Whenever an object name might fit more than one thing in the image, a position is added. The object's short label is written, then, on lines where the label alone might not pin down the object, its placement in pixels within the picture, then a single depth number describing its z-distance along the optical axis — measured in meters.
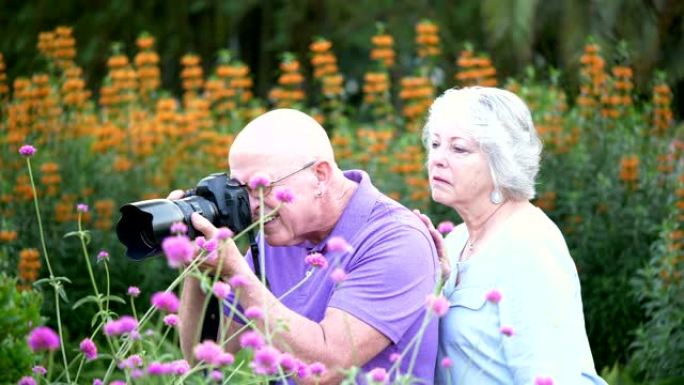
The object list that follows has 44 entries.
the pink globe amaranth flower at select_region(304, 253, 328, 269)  4.56
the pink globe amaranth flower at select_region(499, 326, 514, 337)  4.27
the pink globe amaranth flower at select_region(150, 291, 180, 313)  3.77
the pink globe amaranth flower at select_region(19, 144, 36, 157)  4.89
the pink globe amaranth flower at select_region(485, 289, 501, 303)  4.23
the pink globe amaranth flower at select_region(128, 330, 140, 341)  4.02
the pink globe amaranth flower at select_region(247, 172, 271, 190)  4.22
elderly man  4.93
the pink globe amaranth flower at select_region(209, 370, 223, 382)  3.89
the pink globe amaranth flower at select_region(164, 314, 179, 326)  4.62
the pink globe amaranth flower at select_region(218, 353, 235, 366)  3.71
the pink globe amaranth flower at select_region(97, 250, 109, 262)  4.84
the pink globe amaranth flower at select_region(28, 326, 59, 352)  3.31
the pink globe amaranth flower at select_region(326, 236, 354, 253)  4.02
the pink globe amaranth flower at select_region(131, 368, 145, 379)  3.55
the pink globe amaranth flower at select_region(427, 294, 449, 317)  3.91
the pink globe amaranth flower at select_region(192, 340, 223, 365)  3.70
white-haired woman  5.36
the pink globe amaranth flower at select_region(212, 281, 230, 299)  3.88
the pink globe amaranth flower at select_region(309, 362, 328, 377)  4.04
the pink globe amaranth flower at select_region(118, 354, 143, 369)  3.80
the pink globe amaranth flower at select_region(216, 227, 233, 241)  4.11
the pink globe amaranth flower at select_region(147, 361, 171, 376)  3.59
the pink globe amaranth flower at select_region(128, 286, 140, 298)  4.70
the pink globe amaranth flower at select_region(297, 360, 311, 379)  4.17
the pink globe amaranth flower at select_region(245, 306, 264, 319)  4.01
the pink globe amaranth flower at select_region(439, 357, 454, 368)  4.25
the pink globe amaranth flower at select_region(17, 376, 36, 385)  4.22
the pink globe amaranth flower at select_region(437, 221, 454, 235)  5.84
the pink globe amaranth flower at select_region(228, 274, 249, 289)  4.10
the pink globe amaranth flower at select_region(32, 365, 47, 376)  4.57
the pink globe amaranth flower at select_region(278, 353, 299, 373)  4.05
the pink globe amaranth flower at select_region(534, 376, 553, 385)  4.10
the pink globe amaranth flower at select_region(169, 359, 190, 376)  4.18
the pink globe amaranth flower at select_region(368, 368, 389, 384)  3.72
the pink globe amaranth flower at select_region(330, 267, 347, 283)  4.05
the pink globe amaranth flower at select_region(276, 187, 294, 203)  4.35
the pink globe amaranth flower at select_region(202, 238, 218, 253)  4.41
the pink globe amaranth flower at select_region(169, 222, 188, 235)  3.96
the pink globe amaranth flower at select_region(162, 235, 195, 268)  3.48
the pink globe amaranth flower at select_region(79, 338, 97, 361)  4.37
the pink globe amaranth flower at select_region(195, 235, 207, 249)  4.54
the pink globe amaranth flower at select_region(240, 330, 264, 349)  3.76
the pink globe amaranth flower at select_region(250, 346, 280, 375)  3.63
